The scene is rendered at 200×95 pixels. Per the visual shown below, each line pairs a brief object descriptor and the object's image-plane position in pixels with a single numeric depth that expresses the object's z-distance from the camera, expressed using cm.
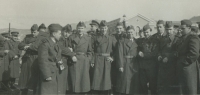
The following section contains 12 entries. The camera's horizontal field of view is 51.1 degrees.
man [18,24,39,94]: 576
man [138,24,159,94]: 602
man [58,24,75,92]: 556
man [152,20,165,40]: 591
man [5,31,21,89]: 825
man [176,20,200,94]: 468
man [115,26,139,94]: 602
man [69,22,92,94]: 594
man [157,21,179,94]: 548
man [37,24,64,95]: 423
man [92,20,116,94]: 618
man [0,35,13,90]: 795
